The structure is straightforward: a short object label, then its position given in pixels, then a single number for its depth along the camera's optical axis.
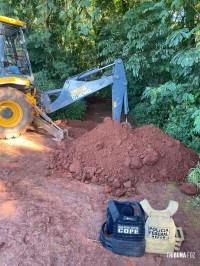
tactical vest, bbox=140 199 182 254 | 2.47
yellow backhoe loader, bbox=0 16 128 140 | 5.07
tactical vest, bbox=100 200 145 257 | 2.43
